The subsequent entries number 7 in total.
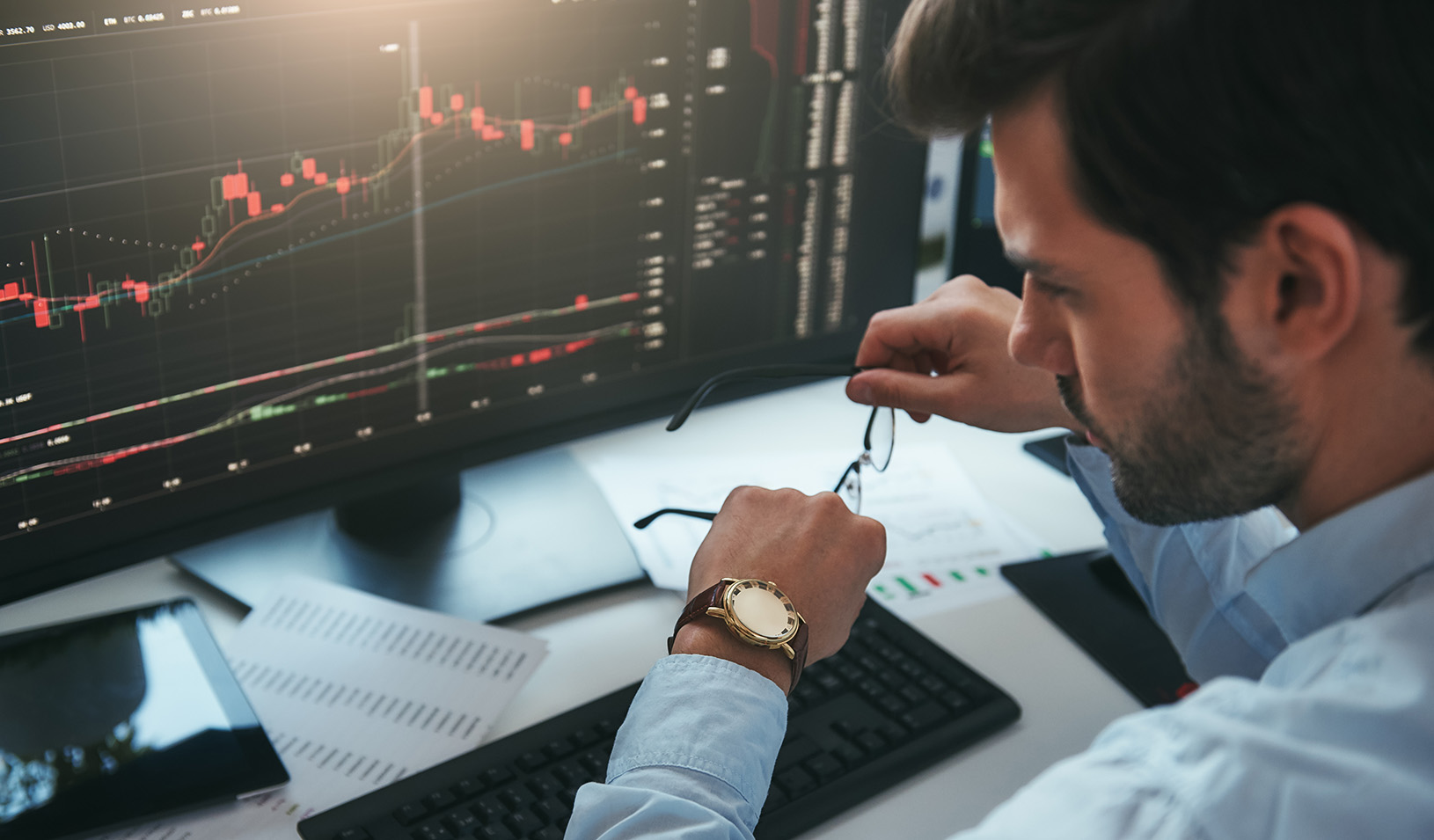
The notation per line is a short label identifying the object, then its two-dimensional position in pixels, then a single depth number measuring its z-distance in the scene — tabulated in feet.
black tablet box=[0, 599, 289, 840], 2.39
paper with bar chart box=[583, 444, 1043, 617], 3.39
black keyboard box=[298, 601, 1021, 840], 2.34
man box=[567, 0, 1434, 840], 1.64
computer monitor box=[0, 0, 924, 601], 2.32
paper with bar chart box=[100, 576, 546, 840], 2.52
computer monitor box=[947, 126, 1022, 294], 4.35
